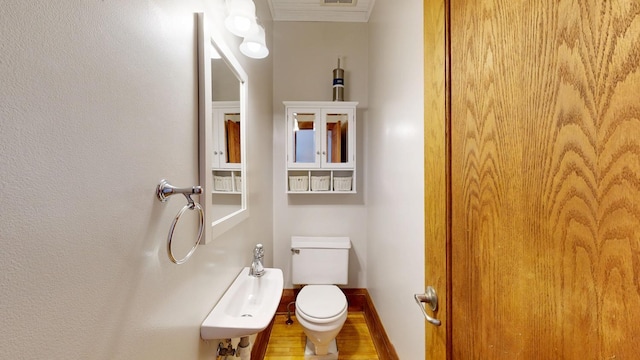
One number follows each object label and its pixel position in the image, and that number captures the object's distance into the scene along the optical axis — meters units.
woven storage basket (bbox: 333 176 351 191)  2.12
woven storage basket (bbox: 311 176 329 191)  2.11
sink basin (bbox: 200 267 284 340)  0.89
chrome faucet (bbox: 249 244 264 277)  1.35
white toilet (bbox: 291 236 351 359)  1.53
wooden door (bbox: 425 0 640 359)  0.30
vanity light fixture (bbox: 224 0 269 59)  1.07
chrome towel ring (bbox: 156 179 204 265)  0.65
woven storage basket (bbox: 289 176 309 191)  2.11
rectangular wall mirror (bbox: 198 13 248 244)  0.86
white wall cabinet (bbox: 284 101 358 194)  2.08
